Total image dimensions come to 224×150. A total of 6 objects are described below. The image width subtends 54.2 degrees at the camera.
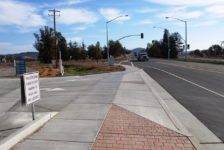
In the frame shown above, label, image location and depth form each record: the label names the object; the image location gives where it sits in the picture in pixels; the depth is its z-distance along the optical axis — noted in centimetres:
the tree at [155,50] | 8047
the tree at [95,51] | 4805
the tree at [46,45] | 4030
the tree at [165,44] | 8033
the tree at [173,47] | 7651
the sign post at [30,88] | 488
